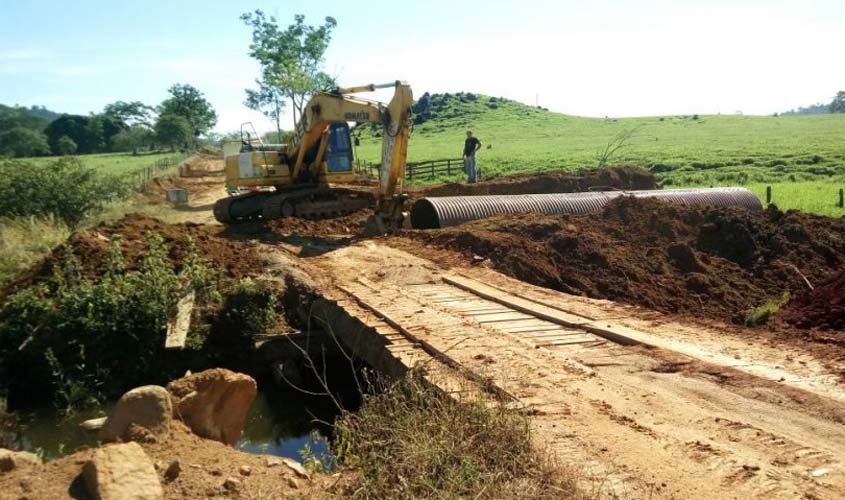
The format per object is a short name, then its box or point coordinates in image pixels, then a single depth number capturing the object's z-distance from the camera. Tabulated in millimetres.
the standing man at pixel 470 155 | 25698
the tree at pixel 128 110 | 113869
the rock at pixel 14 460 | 4695
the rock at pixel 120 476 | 4430
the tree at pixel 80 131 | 94062
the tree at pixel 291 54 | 53875
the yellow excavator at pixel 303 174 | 19484
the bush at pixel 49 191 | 19484
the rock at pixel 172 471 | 4828
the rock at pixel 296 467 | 5404
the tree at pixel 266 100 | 57594
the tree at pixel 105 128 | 95312
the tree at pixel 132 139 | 91188
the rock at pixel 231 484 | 4801
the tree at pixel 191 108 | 91875
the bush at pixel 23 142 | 82688
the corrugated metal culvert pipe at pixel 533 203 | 17359
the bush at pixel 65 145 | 88938
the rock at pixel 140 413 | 5512
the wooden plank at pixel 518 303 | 9031
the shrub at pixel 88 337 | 10625
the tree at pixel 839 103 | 107688
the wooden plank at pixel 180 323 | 10438
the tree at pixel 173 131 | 84062
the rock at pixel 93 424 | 6359
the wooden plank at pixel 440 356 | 6302
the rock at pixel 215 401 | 6090
